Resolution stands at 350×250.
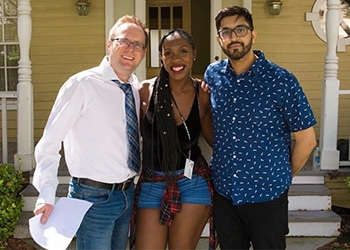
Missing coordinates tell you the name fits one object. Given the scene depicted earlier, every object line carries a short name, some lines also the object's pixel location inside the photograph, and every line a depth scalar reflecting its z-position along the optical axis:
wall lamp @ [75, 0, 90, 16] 5.70
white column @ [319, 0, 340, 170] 4.40
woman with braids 2.21
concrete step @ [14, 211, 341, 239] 3.88
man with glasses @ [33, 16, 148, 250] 1.92
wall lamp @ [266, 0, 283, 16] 5.66
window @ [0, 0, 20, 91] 6.08
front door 6.86
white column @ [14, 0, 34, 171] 4.34
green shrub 3.66
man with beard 2.04
